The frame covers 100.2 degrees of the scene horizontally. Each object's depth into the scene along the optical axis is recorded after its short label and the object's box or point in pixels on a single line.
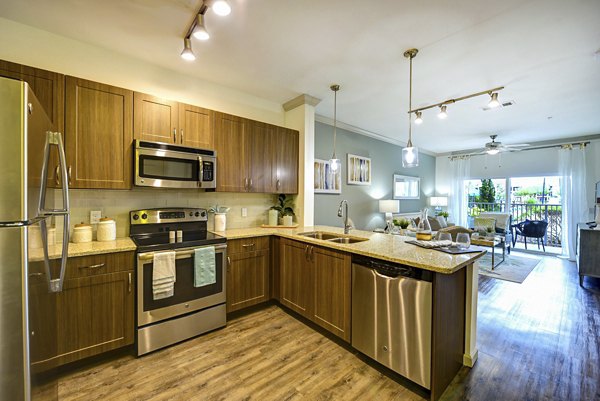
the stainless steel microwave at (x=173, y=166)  2.32
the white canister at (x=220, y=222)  3.02
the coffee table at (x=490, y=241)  4.50
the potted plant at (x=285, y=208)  3.53
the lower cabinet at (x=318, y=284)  2.13
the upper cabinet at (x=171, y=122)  2.38
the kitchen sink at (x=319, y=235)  2.91
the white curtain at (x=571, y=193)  5.33
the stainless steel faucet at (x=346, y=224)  2.72
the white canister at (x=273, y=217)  3.49
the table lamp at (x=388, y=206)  5.25
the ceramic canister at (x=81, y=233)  2.15
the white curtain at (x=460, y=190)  7.12
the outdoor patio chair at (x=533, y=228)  5.66
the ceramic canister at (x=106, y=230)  2.25
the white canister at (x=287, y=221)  3.51
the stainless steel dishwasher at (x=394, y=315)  1.60
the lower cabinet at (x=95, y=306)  1.80
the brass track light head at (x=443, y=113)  3.04
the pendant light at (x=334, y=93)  3.19
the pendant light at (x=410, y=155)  2.55
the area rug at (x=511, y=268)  4.15
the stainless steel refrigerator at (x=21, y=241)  0.87
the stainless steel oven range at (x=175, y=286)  2.06
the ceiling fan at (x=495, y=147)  5.02
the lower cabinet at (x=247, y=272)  2.63
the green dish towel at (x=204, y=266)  2.29
